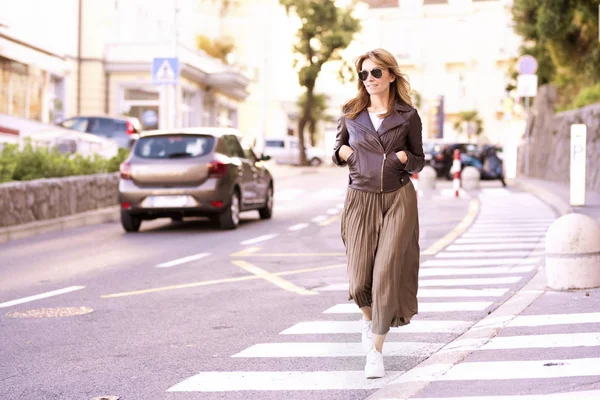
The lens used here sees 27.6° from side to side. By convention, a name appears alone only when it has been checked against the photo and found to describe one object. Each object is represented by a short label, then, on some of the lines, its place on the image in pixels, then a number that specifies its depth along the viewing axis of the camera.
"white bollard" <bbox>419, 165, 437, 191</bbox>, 34.50
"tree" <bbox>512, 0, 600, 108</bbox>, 31.34
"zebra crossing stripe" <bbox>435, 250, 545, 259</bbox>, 13.77
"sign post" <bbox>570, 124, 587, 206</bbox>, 16.41
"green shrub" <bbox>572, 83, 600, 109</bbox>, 29.61
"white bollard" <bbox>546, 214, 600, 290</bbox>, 9.55
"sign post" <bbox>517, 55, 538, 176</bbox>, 35.00
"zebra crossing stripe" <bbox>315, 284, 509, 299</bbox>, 10.13
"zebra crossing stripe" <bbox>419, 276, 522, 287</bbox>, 10.98
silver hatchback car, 18.00
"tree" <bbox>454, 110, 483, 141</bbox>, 88.00
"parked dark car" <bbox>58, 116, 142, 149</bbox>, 35.75
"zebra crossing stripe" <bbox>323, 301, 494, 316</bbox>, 9.26
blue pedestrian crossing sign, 28.00
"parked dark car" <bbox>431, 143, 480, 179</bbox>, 43.31
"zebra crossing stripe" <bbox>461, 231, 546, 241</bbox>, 16.52
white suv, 69.31
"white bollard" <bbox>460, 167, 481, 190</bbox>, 34.09
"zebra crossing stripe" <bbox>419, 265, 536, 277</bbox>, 11.91
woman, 6.46
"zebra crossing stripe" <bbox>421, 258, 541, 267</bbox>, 12.80
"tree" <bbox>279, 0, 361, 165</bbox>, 64.19
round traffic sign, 35.12
